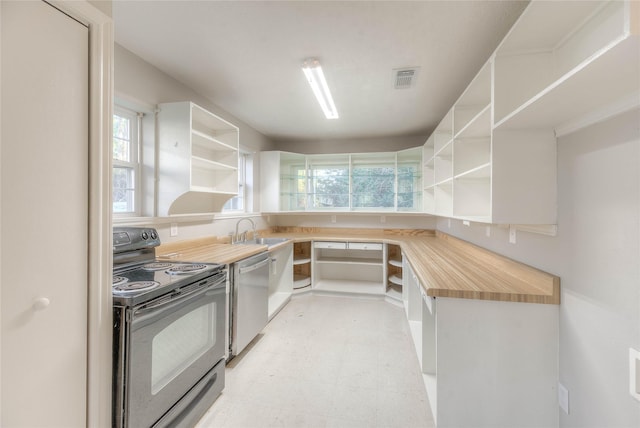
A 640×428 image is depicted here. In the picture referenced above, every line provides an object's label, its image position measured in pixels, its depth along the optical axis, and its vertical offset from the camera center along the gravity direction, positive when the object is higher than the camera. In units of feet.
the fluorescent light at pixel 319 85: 6.77 +3.80
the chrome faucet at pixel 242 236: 10.98 -0.99
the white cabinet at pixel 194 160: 7.36 +1.62
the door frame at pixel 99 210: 3.44 +0.03
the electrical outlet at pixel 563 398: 4.40 -3.12
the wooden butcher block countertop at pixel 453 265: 4.80 -1.34
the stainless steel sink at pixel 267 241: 11.84 -1.26
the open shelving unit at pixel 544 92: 2.95 +1.55
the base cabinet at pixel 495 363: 4.66 -2.72
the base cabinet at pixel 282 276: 12.15 -3.01
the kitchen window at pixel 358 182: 13.52 +1.69
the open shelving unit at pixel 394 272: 12.42 -3.11
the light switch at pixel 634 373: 3.12 -1.92
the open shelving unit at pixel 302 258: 14.55 -2.46
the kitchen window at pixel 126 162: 6.96 +1.36
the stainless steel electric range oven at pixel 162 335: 3.94 -2.21
